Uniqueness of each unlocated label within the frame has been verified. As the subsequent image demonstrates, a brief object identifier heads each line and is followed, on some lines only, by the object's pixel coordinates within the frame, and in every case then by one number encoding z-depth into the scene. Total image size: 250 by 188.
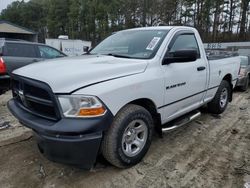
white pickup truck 2.33
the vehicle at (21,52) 7.57
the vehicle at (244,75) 8.17
